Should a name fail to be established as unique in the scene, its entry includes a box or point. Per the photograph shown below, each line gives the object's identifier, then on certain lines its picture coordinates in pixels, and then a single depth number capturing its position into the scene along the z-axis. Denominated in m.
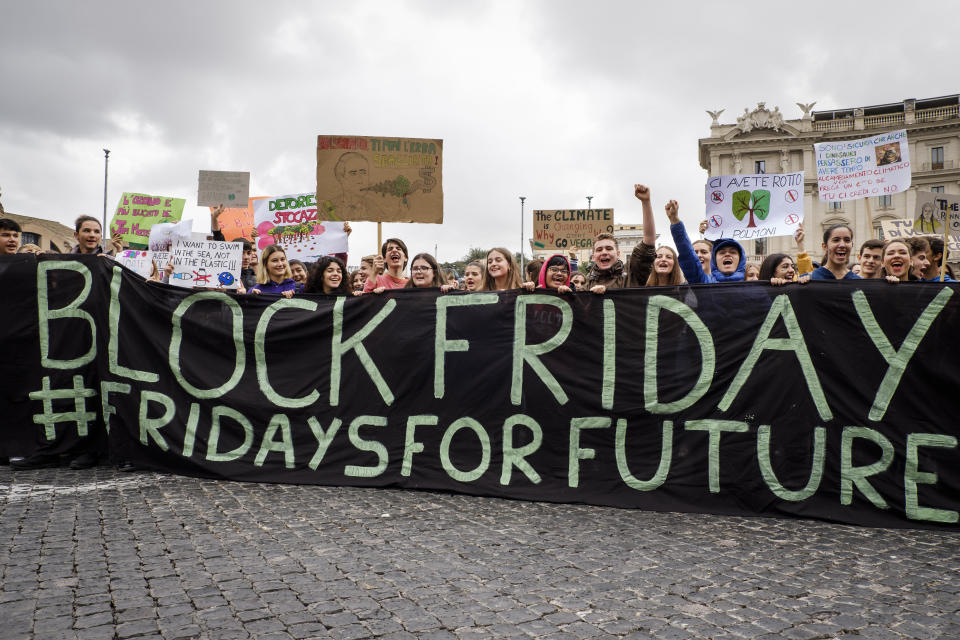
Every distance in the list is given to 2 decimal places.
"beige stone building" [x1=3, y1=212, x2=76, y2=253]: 42.41
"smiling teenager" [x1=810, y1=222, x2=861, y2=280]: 5.51
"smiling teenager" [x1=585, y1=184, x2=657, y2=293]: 5.88
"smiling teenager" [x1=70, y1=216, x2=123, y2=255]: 6.85
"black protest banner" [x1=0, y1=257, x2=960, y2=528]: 4.62
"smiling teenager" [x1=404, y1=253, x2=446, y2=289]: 6.42
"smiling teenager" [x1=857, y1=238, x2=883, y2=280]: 5.83
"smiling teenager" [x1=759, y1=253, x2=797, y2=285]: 5.58
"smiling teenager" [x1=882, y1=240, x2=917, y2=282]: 5.31
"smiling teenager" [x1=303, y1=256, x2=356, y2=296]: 6.76
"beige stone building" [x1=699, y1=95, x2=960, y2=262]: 48.38
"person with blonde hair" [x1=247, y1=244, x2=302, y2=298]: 6.70
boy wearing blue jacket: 5.94
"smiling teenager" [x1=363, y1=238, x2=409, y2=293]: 7.01
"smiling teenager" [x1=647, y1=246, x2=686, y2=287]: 5.75
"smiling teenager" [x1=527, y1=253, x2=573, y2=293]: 5.93
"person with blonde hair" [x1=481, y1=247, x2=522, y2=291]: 6.16
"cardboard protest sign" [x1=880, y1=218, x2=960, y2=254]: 10.55
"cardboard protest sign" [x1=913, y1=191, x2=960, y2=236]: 7.33
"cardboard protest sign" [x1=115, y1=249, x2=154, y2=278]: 9.12
